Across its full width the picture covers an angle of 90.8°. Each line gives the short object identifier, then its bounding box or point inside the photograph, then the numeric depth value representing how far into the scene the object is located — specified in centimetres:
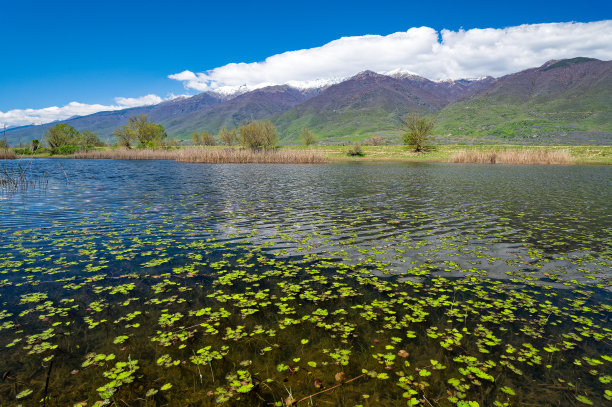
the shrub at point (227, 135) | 15262
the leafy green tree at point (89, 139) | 12378
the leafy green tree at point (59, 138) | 11496
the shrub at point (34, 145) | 10759
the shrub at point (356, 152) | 10694
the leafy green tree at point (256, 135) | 10369
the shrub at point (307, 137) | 13512
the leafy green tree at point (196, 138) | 17500
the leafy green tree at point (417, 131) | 10320
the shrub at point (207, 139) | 17001
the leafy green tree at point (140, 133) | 12156
